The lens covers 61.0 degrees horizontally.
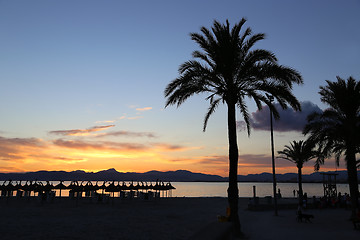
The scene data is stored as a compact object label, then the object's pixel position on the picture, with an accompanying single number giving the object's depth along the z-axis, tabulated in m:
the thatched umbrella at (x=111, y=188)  37.99
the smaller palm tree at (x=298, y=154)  42.19
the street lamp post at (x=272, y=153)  26.17
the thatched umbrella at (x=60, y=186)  40.85
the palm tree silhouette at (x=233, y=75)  17.22
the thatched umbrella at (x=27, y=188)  38.78
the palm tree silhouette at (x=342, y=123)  22.41
